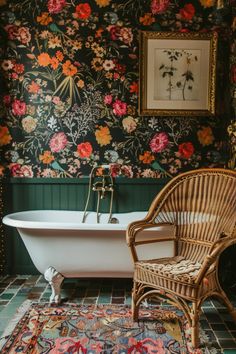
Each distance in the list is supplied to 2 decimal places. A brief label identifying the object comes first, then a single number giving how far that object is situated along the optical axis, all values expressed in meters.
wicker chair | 1.91
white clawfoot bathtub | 2.36
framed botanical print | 2.92
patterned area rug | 1.90
